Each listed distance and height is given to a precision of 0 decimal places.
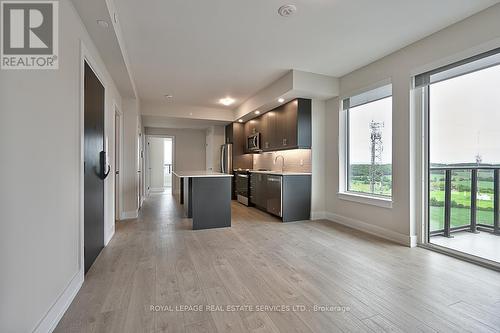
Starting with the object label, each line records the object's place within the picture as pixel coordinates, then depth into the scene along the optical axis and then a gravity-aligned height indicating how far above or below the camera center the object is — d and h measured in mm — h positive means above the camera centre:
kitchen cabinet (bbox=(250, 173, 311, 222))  4504 -585
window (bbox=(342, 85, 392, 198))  3660 +399
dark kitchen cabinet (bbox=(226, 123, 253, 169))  7047 +646
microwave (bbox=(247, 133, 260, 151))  6066 +655
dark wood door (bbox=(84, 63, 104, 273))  2371 -11
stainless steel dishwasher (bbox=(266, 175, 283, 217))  4633 -568
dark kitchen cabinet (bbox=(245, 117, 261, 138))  6156 +1099
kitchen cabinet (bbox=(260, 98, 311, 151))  4547 +833
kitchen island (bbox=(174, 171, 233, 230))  3938 -579
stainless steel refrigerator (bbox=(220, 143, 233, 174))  7168 +269
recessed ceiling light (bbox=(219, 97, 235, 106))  5836 +1662
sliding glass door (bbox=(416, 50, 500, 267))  2597 +96
